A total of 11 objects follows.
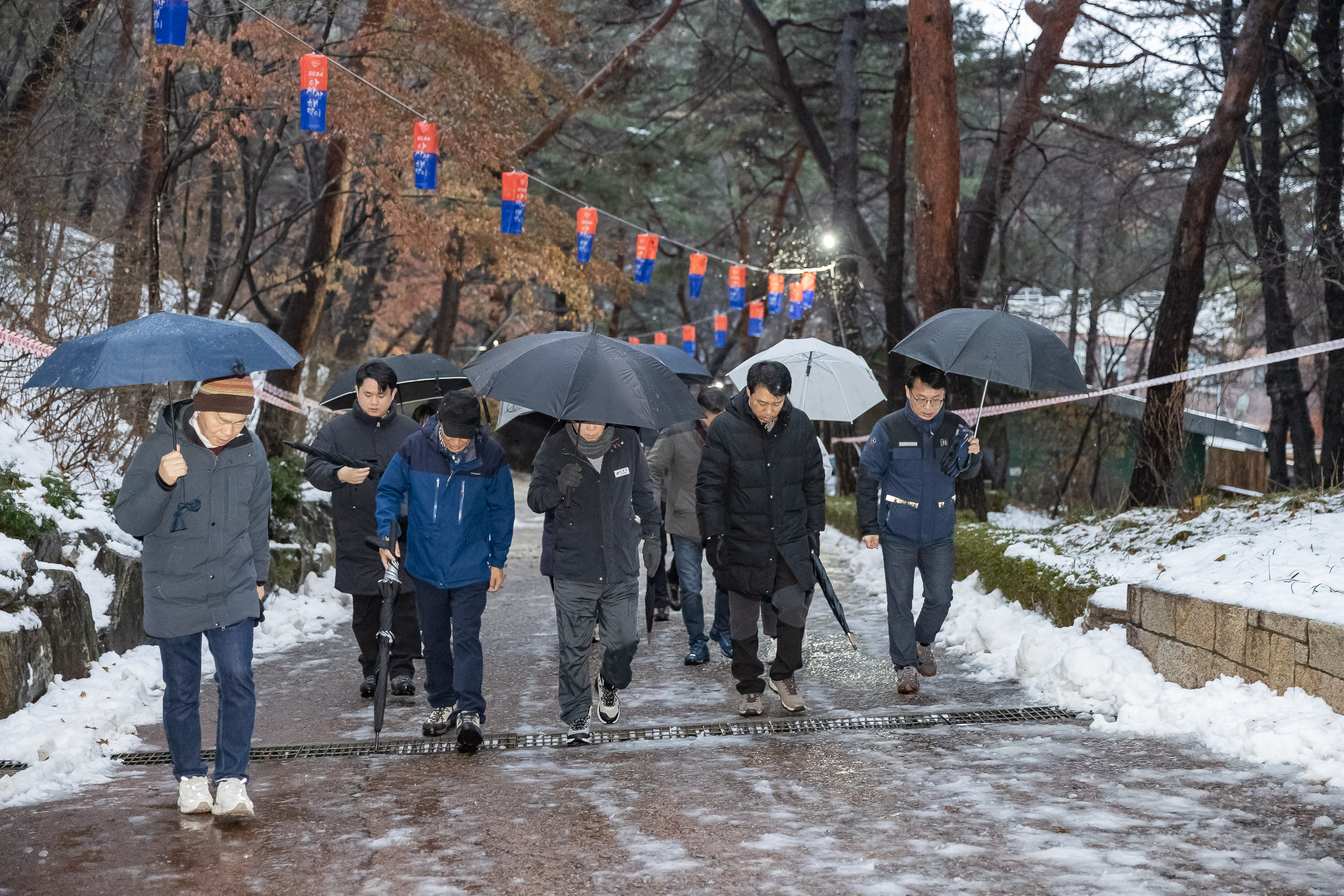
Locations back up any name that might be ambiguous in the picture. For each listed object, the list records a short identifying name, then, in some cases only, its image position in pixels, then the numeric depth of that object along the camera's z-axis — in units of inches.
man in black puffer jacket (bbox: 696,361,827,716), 250.4
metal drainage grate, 229.0
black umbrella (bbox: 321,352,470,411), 312.7
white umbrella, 366.3
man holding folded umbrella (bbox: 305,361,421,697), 273.9
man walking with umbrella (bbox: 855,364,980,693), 270.4
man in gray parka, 184.4
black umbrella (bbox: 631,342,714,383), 349.4
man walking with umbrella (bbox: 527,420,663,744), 232.1
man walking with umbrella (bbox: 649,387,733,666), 326.0
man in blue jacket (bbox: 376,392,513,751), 233.5
